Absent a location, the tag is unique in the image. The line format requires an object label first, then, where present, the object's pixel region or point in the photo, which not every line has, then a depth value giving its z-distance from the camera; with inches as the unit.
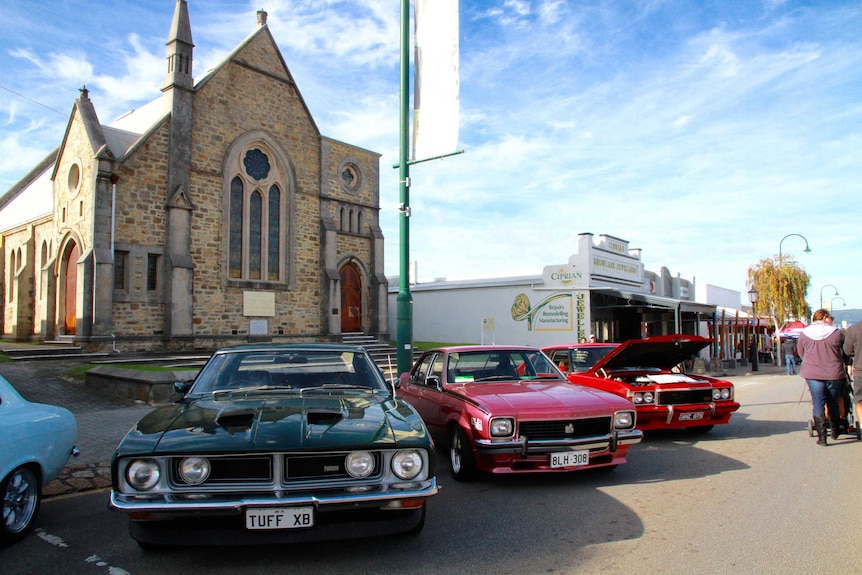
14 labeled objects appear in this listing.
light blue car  168.1
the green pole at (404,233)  436.5
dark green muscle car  136.5
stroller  329.4
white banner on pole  452.1
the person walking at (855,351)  290.7
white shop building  1023.0
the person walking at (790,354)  939.3
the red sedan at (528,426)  222.7
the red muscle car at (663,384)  315.0
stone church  745.6
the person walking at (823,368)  309.6
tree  1353.3
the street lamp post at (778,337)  1253.7
